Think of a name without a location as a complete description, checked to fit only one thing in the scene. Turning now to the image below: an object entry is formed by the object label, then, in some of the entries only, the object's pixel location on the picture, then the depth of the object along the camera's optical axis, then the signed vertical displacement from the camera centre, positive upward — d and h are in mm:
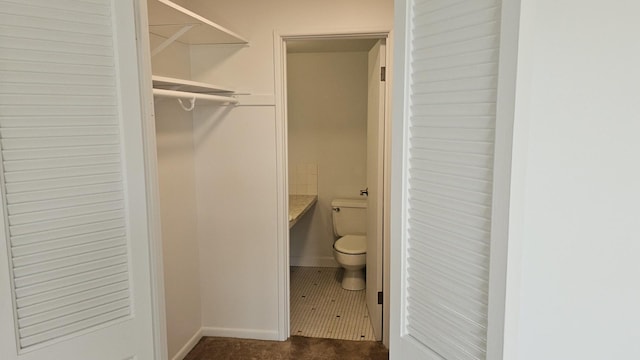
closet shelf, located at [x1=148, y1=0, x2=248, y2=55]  2049 +585
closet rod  2109 +213
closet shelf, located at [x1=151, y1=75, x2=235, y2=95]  2193 +280
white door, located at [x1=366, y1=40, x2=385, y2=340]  2967 -299
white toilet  3955 -995
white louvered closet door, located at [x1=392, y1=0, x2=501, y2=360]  1051 -106
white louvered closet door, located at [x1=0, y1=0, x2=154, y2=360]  1172 -141
